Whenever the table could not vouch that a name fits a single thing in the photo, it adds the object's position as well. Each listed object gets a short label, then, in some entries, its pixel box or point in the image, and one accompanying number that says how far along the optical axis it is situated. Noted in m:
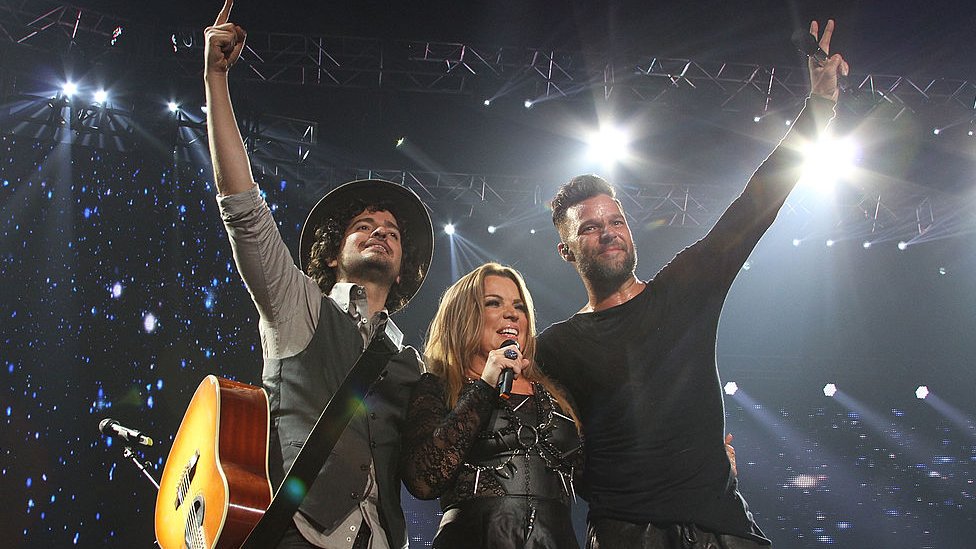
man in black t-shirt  2.10
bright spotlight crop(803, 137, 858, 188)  7.95
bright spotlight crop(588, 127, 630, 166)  8.07
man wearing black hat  1.95
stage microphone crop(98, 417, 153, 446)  3.24
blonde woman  2.19
